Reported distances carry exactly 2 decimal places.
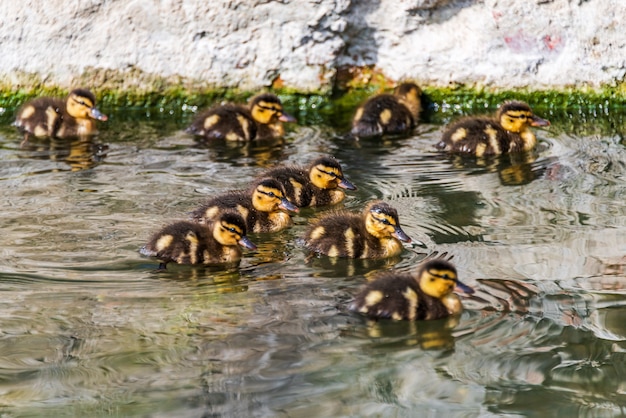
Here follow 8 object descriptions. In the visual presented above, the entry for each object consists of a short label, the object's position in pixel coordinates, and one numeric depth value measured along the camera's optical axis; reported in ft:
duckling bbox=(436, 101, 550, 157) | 44.42
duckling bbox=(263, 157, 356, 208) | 38.52
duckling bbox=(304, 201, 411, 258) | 33.24
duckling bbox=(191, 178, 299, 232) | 35.91
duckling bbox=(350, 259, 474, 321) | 28.27
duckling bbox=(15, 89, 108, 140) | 47.78
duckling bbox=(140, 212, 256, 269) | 32.60
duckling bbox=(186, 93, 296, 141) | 47.29
